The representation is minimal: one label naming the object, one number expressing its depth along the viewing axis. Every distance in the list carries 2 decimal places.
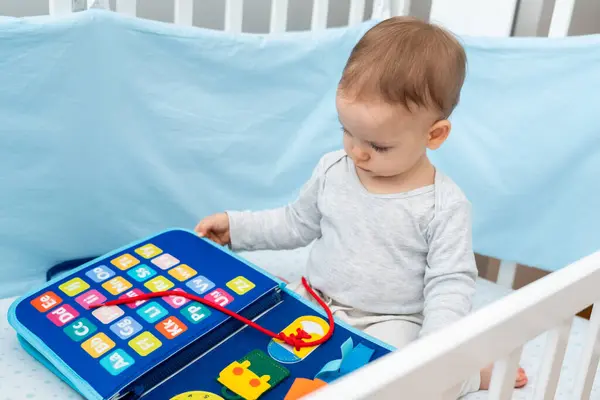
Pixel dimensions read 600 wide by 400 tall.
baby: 0.69
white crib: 0.34
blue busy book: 0.69
